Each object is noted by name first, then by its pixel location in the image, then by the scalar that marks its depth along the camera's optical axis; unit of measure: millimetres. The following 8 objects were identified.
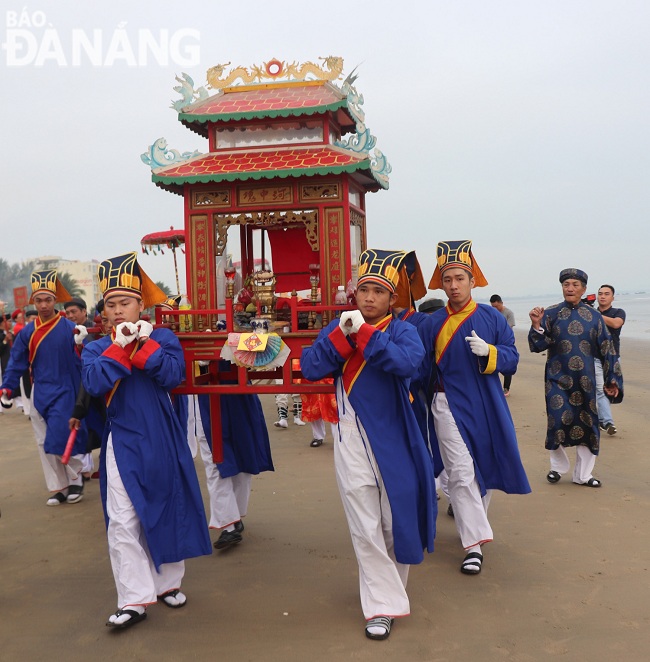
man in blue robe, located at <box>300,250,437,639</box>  3346
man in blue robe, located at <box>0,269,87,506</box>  5859
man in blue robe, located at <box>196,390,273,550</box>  4742
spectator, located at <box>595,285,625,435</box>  7801
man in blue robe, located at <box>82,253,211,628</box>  3488
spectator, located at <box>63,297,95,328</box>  6793
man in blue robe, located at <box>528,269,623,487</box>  5922
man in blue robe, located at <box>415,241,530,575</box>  4227
